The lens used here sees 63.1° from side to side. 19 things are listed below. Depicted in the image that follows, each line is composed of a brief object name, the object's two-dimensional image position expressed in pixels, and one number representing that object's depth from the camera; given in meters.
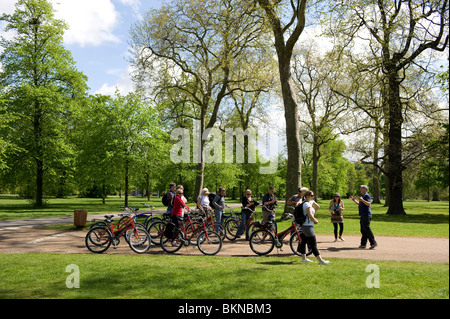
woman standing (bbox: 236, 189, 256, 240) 13.14
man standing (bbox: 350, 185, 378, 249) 11.26
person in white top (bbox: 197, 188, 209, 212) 13.16
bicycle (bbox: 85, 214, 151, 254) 10.84
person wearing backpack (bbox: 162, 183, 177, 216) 13.05
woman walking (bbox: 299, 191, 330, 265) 8.57
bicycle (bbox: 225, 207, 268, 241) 14.06
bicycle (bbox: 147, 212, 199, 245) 11.52
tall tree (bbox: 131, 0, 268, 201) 27.09
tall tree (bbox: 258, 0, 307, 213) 19.88
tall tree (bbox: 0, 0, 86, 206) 30.75
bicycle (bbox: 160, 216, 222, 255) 10.64
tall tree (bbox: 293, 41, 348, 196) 38.69
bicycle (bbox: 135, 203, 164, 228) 13.62
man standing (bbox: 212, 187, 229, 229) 13.54
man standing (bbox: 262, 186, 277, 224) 12.58
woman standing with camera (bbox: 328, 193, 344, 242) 13.30
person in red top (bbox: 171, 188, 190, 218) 10.88
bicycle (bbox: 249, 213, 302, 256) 10.28
